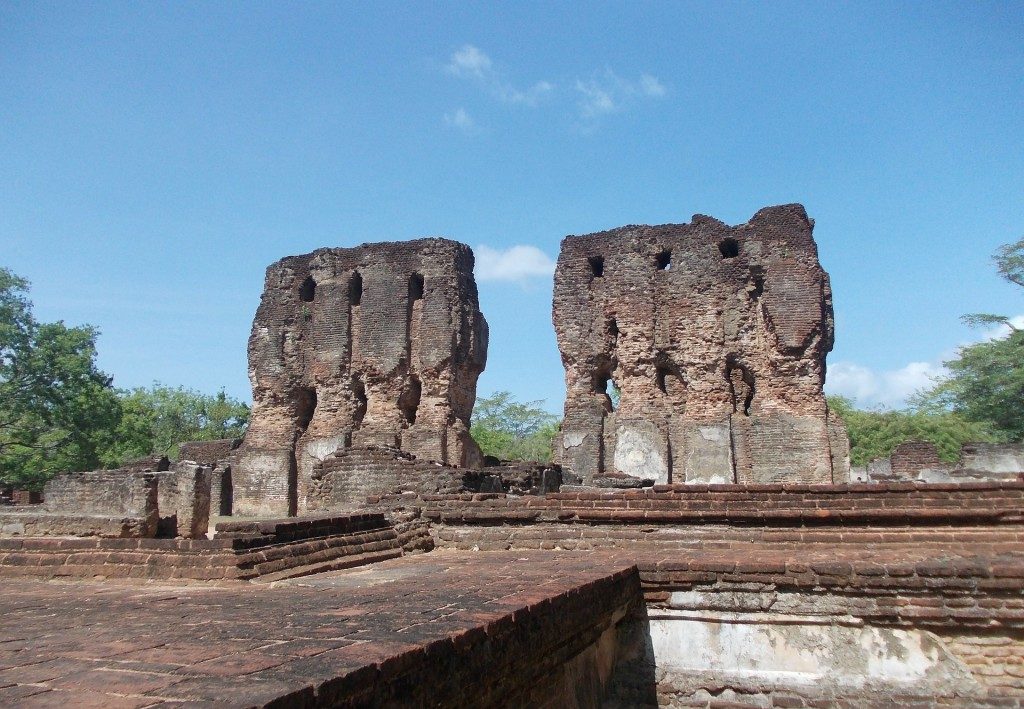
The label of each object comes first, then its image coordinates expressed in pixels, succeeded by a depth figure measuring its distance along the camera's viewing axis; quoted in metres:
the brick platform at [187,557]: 5.60
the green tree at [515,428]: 44.56
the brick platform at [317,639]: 2.20
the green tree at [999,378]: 29.17
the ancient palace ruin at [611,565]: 2.83
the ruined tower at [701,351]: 18.20
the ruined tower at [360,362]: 19.98
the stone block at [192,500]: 9.30
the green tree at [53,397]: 26.38
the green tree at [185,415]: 40.44
